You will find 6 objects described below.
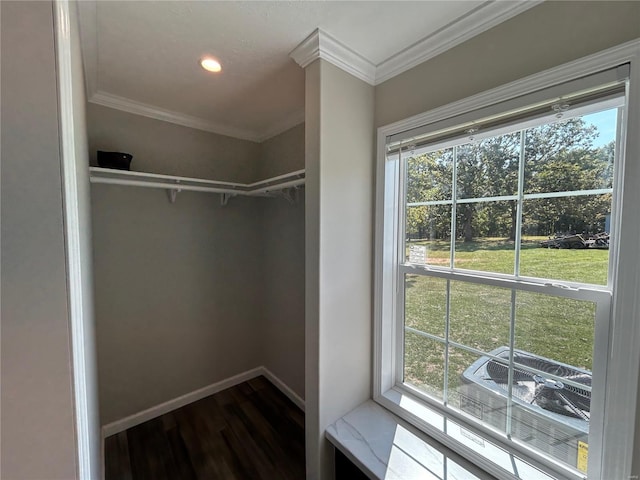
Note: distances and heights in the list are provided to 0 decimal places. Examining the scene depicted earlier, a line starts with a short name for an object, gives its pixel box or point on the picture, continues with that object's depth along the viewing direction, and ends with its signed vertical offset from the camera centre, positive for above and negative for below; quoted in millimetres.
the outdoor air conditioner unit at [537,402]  996 -759
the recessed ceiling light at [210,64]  1334 +884
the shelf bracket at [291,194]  2024 +273
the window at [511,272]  915 -198
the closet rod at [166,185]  1534 +290
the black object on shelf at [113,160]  1616 +440
